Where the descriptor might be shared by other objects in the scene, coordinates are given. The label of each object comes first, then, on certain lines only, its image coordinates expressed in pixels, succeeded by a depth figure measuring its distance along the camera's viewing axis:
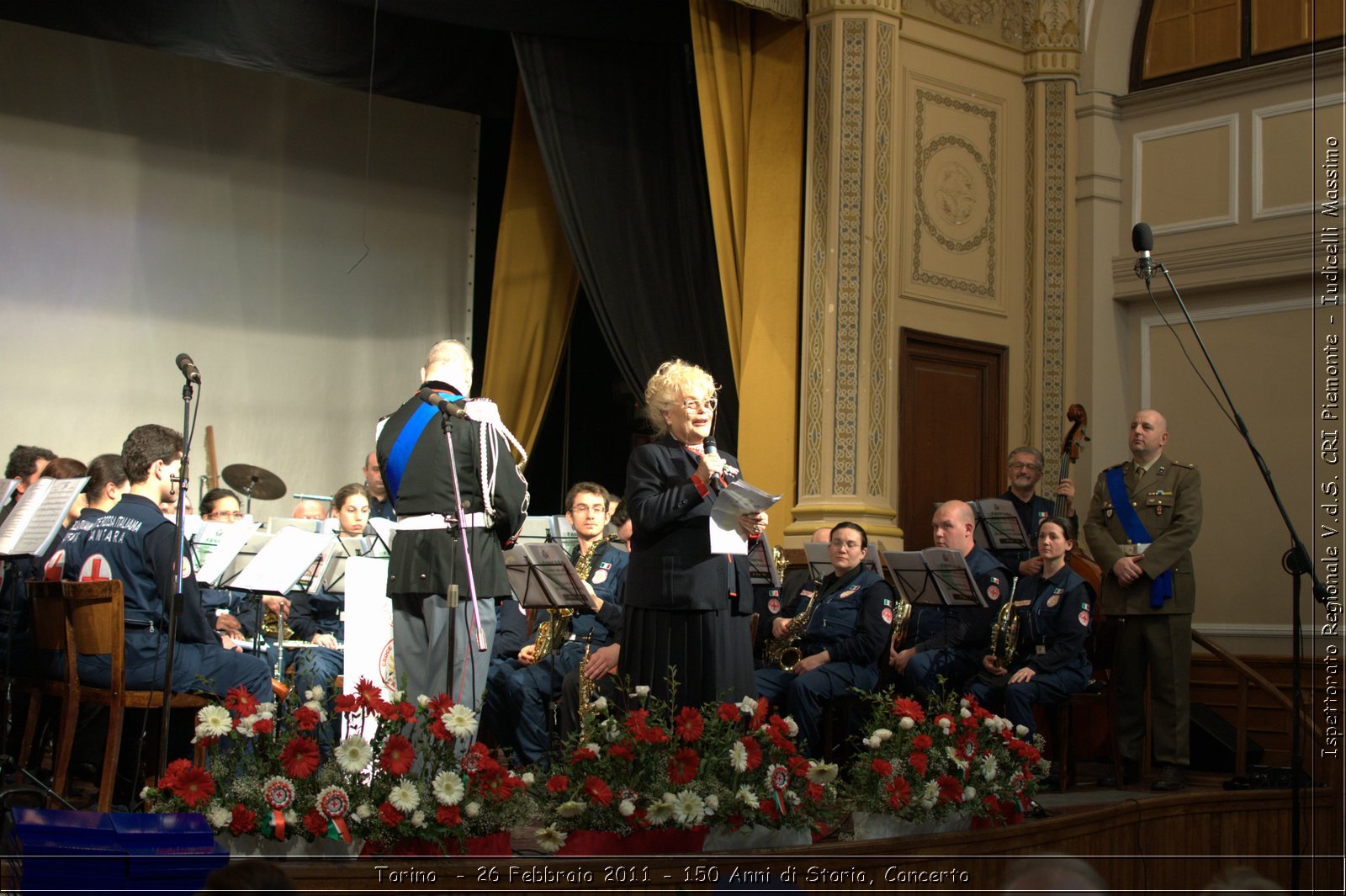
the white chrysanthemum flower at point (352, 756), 3.99
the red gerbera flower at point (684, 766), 4.19
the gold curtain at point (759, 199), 8.52
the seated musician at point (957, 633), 6.67
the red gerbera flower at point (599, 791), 4.08
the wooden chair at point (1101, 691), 6.62
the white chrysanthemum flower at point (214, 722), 4.04
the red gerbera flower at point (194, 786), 3.90
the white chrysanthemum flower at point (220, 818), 3.87
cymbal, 8.58
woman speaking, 4.40
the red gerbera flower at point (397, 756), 3.99
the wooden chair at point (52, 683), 4.96
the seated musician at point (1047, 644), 6.33
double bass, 7.41
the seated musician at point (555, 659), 6.52
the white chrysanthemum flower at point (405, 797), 3.93
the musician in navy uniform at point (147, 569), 5.19
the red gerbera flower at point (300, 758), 3.98
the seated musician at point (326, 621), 6.43
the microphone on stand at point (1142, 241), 6.02
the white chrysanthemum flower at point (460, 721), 4.05
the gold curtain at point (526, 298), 9.84
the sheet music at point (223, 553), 5.58
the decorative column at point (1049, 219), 9.22
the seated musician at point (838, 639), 6.35
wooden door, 8.77
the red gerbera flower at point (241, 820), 3.87
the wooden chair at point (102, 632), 4.93
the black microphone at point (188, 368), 4.86
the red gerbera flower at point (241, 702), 4.15
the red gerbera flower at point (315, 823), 3.92
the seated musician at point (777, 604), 6.94
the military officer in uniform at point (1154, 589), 6.70
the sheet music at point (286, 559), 5.48
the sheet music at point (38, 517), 5.09
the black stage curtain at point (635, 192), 8.72
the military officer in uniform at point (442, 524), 4.51
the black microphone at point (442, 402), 4.33
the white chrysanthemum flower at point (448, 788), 3.96
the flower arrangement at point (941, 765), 4.65
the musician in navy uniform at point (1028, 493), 7.73
